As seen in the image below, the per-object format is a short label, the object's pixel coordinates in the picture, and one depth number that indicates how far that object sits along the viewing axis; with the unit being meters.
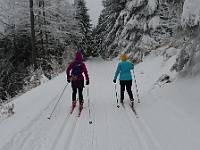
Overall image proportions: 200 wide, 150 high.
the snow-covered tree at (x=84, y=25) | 38.75
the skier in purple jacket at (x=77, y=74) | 7.64
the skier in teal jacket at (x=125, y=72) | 8.05
